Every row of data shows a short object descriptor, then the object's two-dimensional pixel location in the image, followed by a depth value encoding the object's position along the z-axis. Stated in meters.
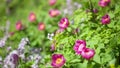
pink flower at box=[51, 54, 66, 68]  2.39
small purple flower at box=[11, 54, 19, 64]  3.04
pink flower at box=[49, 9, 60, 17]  4.70
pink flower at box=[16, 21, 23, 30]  4.78
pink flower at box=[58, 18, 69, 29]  2.93
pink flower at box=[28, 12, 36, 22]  5.00
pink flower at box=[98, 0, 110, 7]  3.10
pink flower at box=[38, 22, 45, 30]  4.57
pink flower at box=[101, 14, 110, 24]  2.82
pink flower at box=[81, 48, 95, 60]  2.29
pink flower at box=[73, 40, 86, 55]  2.40
